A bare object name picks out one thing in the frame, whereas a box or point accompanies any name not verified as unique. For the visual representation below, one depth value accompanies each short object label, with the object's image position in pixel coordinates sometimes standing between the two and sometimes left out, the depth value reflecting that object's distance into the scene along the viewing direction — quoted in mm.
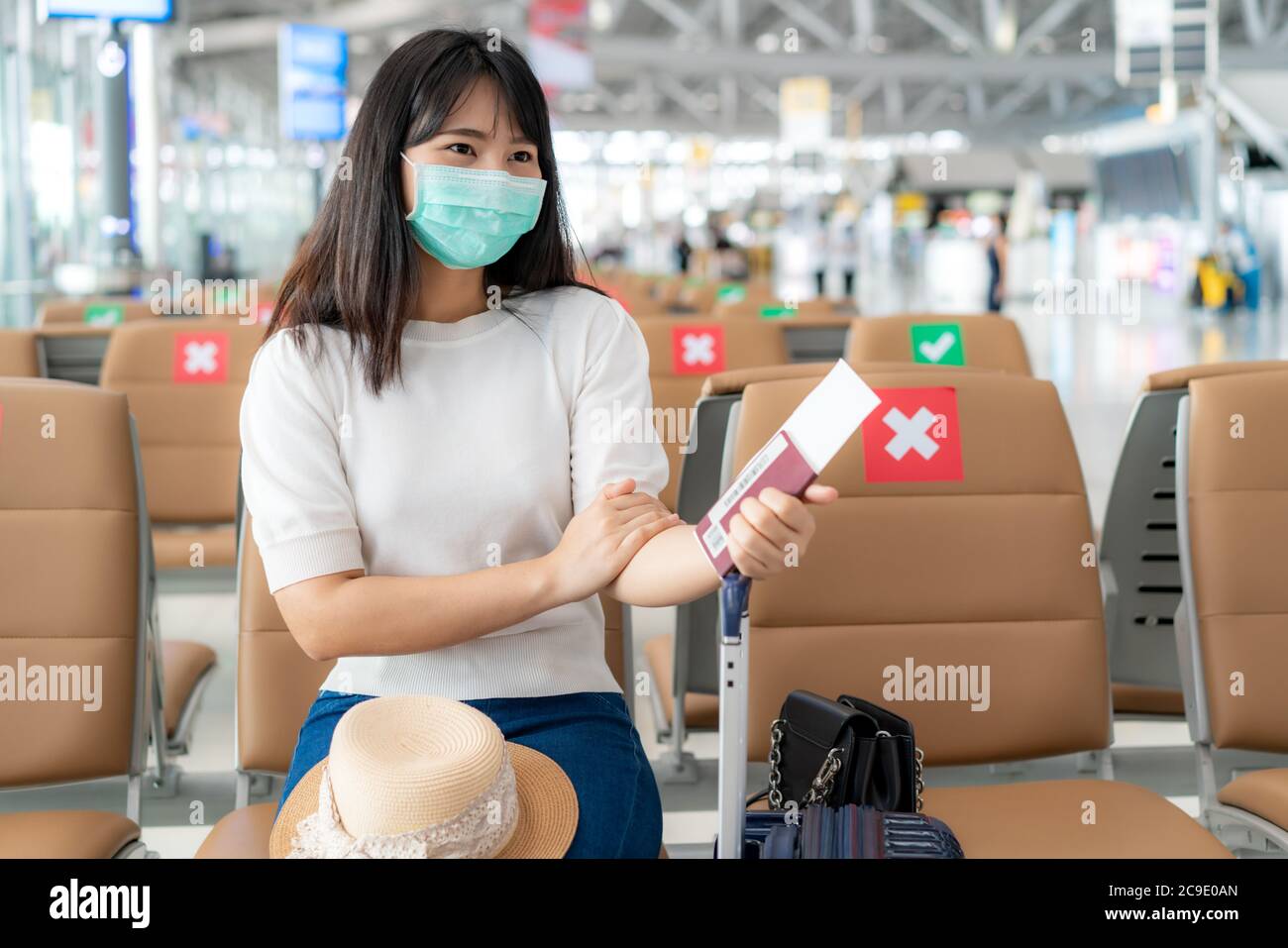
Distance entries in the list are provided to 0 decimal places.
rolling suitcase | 1261
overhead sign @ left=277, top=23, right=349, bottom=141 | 14961
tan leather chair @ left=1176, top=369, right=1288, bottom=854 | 2084
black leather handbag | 1658
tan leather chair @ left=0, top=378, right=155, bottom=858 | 1994
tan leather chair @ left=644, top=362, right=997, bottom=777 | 2461
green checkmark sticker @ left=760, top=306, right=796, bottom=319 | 5664
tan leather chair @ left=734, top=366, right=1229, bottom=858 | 2080
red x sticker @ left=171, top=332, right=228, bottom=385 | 3943
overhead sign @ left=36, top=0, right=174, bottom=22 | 8711
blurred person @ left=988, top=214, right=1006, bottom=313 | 20547
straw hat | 1371
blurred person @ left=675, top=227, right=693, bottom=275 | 27269
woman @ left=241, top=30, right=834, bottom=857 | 1638
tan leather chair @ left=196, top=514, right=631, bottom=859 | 2053
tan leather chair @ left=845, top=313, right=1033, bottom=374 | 4008
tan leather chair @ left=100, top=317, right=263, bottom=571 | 3918
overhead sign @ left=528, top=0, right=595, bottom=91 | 14719
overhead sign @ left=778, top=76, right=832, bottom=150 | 23945
